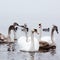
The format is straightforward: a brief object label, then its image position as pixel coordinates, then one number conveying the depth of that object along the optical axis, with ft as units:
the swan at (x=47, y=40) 90.57
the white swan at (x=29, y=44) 85.10
